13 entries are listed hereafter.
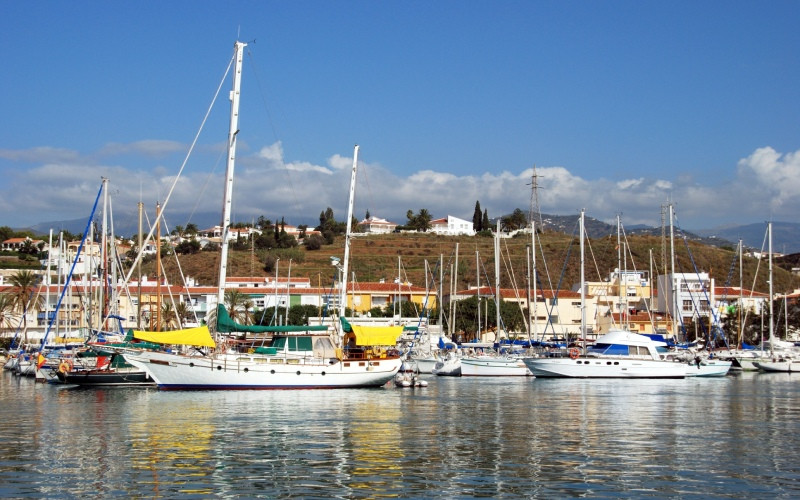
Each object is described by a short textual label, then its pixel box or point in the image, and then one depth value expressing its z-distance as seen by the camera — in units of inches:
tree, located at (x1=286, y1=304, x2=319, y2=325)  3806.6
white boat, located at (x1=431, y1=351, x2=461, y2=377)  2610.7
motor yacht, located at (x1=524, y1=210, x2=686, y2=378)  2422.5
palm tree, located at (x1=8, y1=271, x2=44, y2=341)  3351.4
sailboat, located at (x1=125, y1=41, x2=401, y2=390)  1862.7
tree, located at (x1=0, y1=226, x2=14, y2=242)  7593.5
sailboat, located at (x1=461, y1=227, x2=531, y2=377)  2564.0
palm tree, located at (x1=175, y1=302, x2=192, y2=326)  3784.5
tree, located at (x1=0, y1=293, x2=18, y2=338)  3501.5
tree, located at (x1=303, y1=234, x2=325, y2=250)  6584.6
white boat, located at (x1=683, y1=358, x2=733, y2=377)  2605.8
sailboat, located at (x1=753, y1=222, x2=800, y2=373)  2827.3
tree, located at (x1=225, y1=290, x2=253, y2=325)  3863.7
